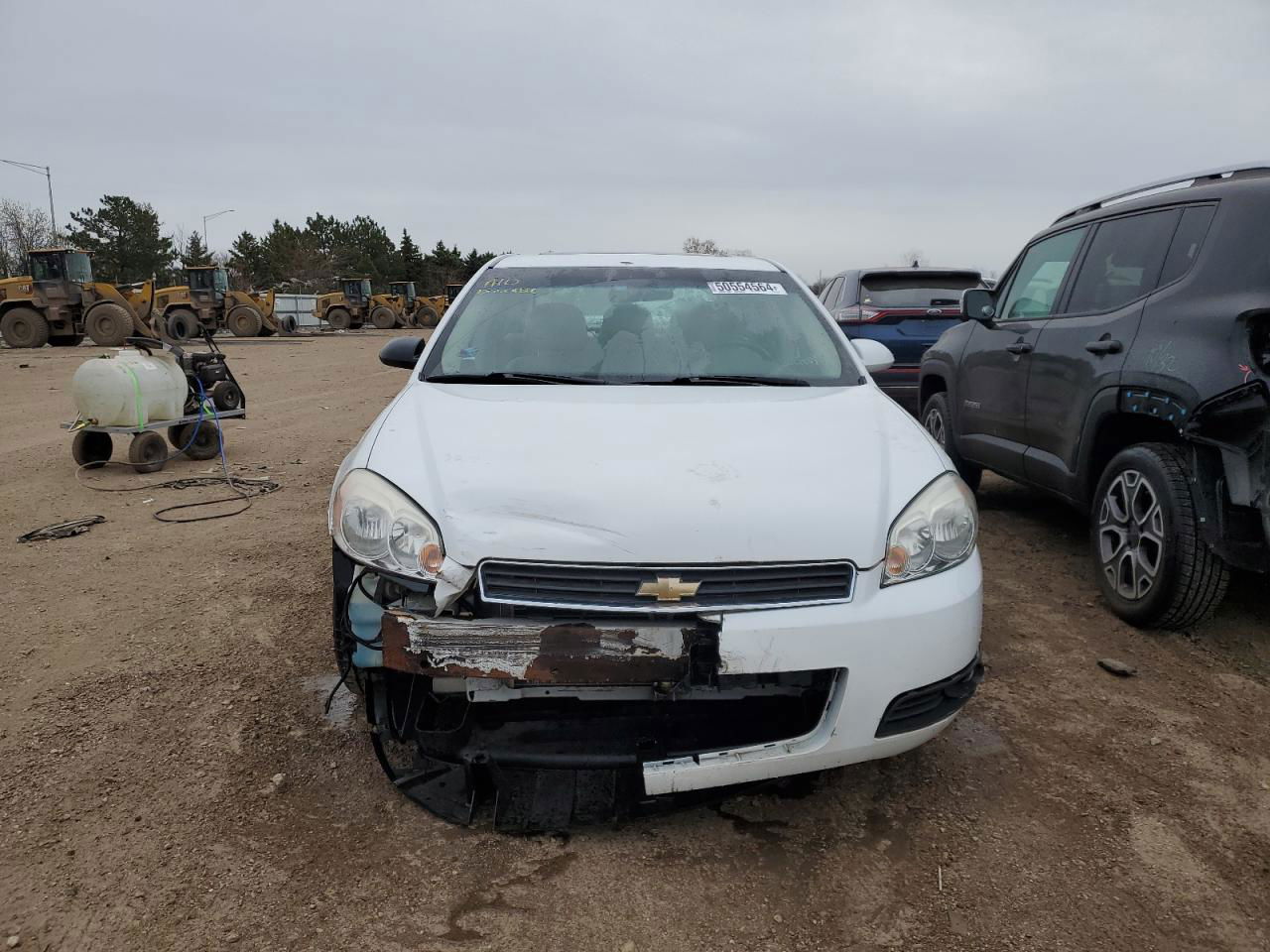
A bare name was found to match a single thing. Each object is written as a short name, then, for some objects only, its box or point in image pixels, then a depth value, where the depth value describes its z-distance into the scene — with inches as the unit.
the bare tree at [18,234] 2159.2
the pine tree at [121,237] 1961.1
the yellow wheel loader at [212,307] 987.3
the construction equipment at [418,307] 1507.1
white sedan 81.7
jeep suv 126.5
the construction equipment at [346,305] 1355.8
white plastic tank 262.1
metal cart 272.5
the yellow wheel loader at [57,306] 836.6
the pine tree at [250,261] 2276.1
